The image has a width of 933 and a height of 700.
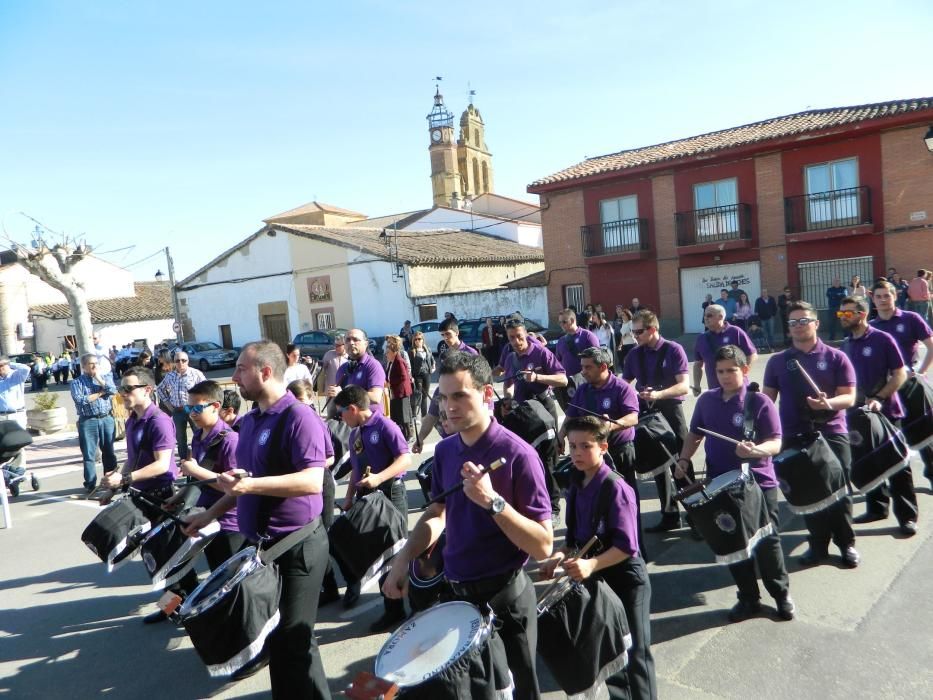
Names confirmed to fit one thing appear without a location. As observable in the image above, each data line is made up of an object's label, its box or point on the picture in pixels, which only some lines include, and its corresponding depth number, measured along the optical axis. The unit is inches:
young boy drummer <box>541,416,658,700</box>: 127.5
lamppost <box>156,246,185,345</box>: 1346.0
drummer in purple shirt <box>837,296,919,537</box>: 209.3
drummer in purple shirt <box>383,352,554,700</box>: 109.0
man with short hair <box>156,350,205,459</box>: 364.8
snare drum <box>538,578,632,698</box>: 113.5
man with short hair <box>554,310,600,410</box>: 299.7
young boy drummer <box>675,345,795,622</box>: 163.8
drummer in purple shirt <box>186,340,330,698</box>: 128.8
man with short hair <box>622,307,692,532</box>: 232.1
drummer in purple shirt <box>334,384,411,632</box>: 190.2
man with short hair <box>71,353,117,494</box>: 349.4
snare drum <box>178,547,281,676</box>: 120.6
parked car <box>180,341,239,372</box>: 1246.3
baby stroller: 312.2
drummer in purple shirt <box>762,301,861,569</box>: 190.5
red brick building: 824.3
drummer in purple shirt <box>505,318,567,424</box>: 266.2
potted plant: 599.2
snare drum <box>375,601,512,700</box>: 94.1
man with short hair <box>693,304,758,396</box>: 288.4
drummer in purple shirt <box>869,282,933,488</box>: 243.1
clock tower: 2598.4
